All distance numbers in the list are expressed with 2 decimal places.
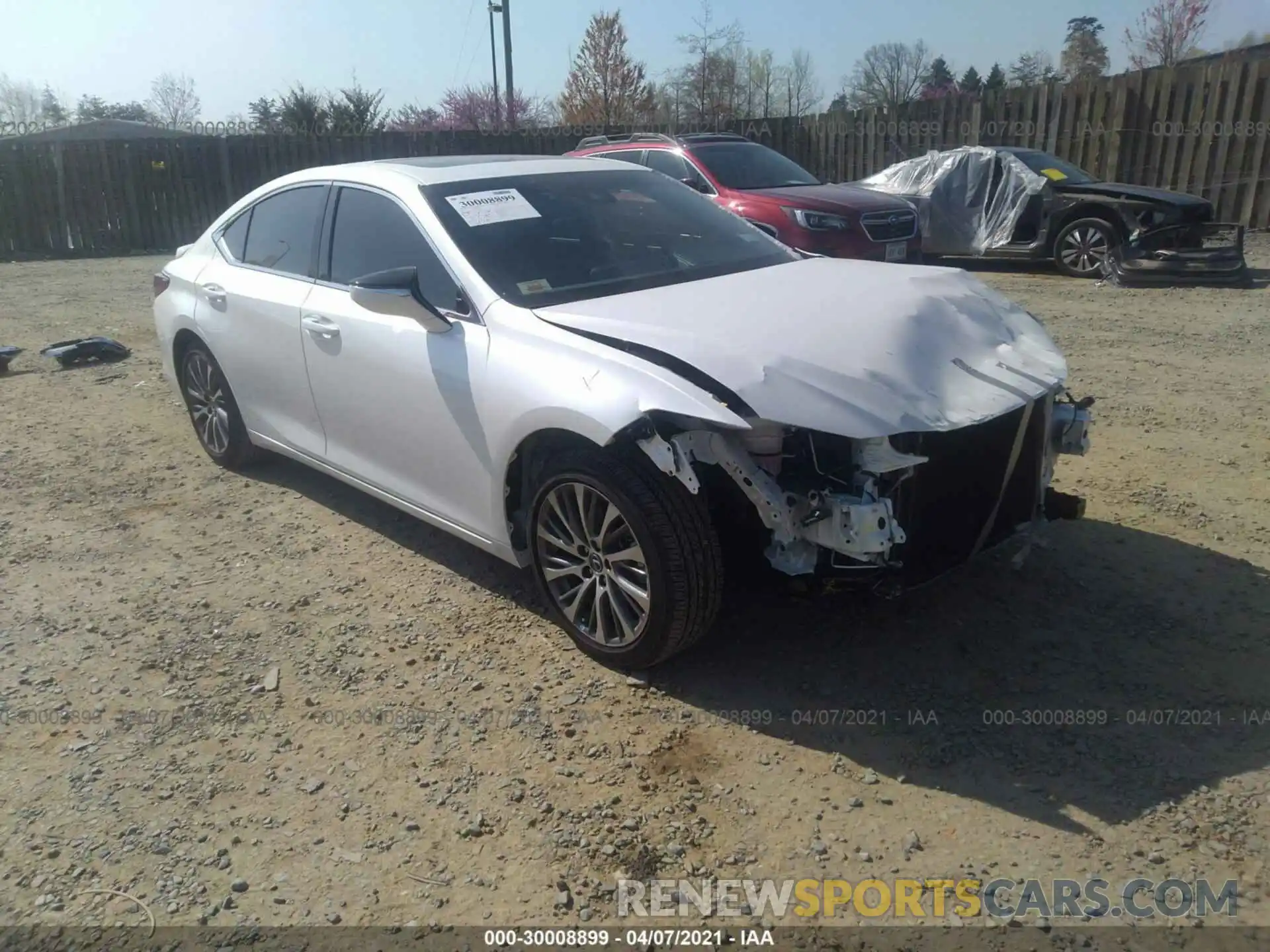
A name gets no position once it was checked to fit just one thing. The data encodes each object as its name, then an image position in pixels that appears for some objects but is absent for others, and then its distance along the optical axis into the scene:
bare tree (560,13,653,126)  34.16
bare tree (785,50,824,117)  37.38
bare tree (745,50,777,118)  37.88
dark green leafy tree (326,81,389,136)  28.53
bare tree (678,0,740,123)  35.91
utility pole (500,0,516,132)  32.34
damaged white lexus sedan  3.09
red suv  9.95
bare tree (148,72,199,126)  49.66
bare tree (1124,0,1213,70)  34.91
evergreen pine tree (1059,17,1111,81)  49.72
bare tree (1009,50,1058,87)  45.81
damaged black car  10.72
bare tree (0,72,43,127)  47.41
